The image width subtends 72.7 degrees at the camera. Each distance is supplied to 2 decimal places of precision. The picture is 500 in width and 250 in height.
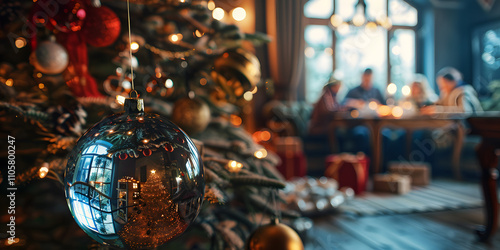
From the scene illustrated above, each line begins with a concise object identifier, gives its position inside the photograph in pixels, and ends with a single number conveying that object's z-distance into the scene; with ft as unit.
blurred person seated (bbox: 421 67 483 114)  12.80
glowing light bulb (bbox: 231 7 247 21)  5.84
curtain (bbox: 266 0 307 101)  15.53
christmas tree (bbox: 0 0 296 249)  2.69
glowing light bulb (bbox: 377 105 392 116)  12.57
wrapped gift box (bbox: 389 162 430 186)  10.80
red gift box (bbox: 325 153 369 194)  9.27
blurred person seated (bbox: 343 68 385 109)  15.33
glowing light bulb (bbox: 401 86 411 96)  14.42
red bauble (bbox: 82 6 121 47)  2.87
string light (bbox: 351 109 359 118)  12.55
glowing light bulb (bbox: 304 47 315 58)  18.57
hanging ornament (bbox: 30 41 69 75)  2.85
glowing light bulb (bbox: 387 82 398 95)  16.19
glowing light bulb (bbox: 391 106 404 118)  12.44
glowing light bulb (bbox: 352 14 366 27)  13.91
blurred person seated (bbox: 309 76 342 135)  13.48
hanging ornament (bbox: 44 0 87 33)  2.83
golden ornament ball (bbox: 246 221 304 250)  2.92
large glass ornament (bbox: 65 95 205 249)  1.70
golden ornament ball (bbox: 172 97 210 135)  3.27
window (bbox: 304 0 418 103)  18.57
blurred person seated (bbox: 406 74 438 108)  13.12
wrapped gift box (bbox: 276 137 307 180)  9.89
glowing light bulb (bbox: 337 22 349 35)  17.91
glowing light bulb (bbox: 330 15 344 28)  17.52
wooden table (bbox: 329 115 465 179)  11.92
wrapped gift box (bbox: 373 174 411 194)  9.58
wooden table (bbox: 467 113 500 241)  5.35
